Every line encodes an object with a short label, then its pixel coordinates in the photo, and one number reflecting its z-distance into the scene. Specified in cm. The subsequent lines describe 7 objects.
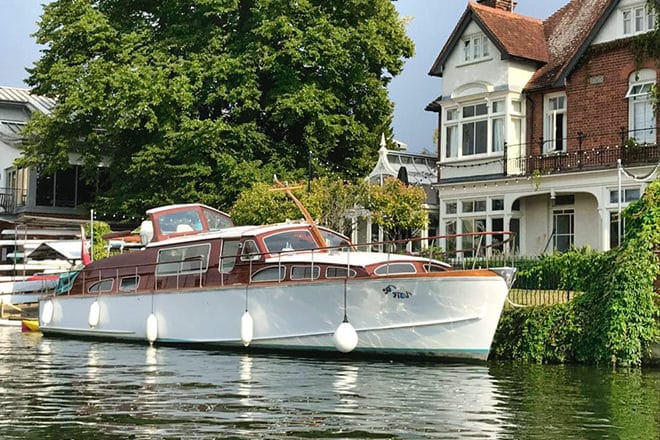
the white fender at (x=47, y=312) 2809
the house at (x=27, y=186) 5016
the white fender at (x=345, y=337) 1950
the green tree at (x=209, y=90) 3694
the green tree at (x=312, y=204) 3033
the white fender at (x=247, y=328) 2120
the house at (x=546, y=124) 2980
